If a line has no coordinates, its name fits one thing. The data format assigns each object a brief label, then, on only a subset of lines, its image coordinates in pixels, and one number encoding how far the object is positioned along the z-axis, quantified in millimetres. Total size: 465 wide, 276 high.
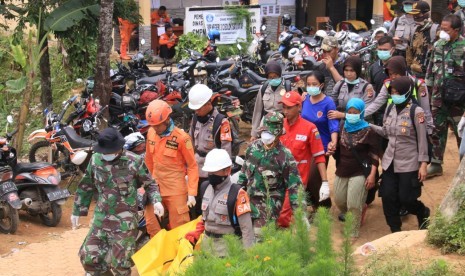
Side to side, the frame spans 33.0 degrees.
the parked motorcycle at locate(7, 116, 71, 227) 9945
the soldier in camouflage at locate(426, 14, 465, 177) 9354
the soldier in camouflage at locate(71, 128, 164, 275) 7020
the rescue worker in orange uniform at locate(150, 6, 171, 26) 21466
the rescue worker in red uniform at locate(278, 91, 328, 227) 7875
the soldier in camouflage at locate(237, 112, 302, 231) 6848
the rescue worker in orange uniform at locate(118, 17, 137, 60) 20859
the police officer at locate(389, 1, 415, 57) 10797
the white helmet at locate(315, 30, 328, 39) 15884
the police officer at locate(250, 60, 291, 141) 9062
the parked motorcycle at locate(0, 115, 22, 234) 9484
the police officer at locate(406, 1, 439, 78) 10641
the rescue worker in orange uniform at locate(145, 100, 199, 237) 7703
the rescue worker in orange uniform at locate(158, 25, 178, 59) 20750
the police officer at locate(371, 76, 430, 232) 7875
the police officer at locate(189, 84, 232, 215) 7973
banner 18922
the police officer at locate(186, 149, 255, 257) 6289
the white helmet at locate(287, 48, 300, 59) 14745
